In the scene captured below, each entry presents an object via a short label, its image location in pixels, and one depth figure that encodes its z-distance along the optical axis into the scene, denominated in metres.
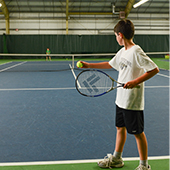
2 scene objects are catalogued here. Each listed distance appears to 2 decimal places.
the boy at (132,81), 1.69
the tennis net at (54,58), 20.84
